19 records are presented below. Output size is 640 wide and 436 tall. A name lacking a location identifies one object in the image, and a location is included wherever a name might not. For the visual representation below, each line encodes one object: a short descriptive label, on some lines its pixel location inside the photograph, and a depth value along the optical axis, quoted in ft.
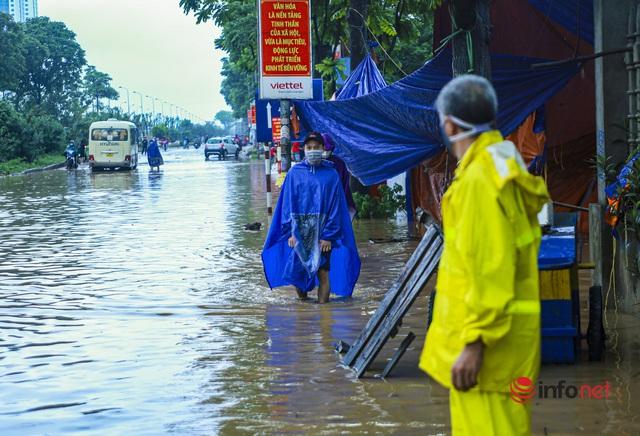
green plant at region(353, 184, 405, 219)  65.57
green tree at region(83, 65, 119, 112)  411.13
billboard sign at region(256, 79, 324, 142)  71.39
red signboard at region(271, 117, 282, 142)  74.27
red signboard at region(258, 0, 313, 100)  51.11
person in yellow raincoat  11.24
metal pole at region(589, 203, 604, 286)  29.99
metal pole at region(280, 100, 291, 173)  50.26
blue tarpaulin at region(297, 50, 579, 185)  39.14
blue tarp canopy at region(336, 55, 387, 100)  55.63
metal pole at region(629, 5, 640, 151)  29.55
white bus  164.77
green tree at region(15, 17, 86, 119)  286.66
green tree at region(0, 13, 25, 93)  241.35
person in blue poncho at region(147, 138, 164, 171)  155.74
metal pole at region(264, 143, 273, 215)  69.36
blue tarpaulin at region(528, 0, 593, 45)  37.22
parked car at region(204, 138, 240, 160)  228.43
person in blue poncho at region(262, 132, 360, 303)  32.71
